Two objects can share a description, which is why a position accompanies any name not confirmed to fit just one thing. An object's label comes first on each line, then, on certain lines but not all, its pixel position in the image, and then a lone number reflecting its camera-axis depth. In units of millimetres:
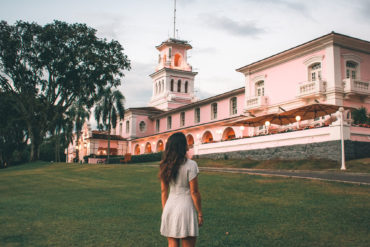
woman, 4125
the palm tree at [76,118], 49009
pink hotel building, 20812
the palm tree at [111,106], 40125
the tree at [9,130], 31469
